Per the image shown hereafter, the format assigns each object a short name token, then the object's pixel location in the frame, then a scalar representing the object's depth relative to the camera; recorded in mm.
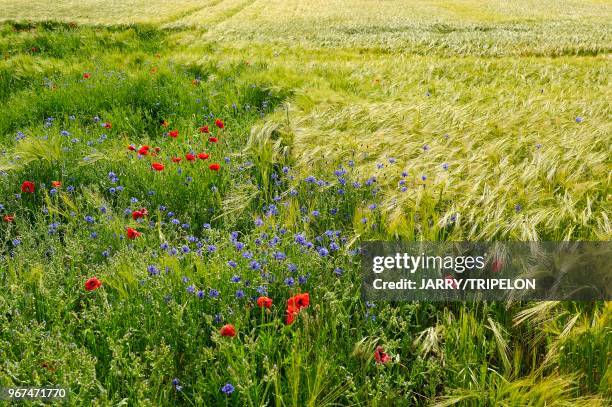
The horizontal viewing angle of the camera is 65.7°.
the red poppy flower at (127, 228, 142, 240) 2655
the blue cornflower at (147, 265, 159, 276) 2324
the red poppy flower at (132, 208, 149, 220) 2854
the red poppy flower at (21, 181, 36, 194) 3338
